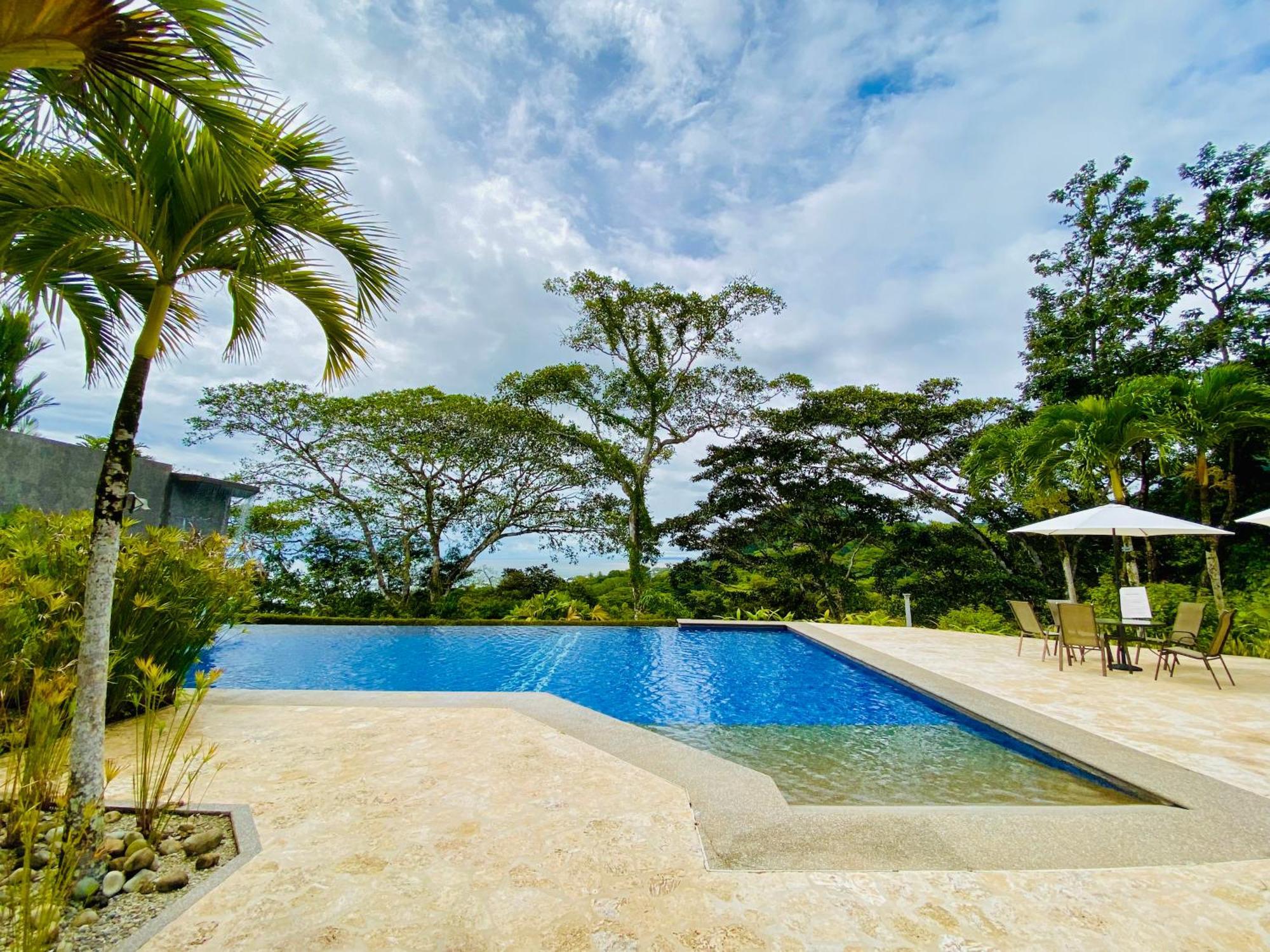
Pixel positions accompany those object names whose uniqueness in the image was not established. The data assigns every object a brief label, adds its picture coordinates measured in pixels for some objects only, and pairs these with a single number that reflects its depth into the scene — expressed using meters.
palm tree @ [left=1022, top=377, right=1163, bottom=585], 8.21
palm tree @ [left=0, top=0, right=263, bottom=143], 1.45
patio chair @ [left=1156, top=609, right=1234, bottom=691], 5.60
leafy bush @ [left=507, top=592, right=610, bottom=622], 14.30
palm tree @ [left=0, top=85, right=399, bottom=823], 2.32
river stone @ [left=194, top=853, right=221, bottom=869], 2.31
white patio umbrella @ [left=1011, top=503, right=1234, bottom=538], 6.38
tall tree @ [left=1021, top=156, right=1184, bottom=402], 11.44
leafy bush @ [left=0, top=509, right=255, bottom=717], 3.43
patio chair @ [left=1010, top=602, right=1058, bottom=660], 7.45
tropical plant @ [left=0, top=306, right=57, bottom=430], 10.14
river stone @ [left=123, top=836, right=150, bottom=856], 2.30
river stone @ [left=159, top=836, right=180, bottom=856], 2.41
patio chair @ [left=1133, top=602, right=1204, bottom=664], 6.24
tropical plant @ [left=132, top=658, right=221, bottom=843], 2.19
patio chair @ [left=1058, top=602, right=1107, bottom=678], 6.56
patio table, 6.36
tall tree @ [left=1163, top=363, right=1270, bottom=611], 8.01
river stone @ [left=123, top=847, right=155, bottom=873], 2.21
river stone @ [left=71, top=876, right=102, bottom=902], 1.99
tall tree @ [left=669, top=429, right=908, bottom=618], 15.62
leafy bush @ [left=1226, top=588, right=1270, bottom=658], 7.98
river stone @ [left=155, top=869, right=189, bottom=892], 2.15
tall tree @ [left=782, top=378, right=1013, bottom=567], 14.42
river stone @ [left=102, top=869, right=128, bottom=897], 2.06
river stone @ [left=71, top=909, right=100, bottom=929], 1.88
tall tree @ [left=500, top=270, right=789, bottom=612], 16.30
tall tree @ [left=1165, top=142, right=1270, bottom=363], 10.55
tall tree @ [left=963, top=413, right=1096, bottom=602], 9.72
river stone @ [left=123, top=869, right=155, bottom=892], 2.11
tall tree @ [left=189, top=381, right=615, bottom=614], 14.21
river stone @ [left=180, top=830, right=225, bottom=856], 2.39
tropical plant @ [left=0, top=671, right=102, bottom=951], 1.50
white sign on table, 6.57
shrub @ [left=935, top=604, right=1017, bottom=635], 12.55
